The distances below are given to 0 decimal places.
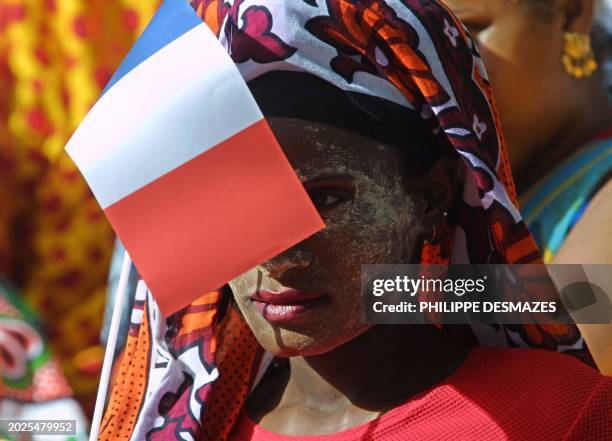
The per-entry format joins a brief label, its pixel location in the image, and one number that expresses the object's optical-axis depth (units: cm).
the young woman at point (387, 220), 420
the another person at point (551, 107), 726
